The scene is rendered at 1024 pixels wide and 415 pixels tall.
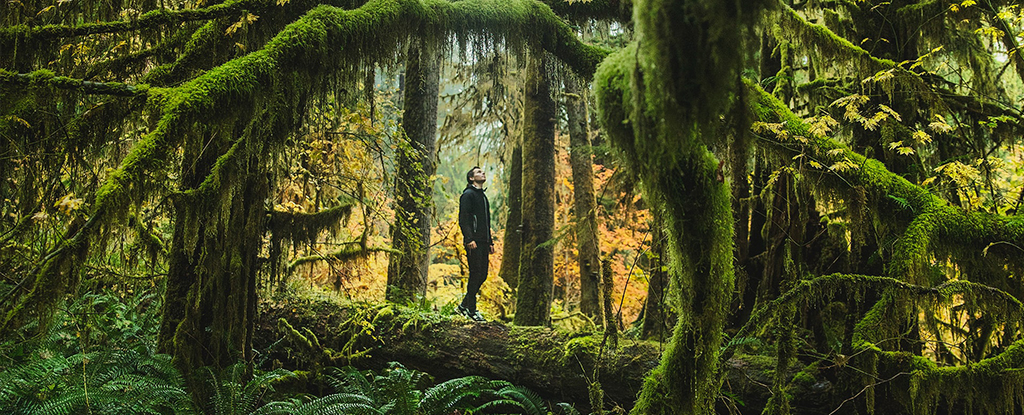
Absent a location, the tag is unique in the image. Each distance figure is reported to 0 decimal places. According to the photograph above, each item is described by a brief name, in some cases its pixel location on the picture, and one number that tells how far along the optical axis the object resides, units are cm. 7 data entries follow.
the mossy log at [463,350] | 528
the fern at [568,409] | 494
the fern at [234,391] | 420
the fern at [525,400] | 507
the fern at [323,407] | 436
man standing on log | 850
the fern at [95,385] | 371
